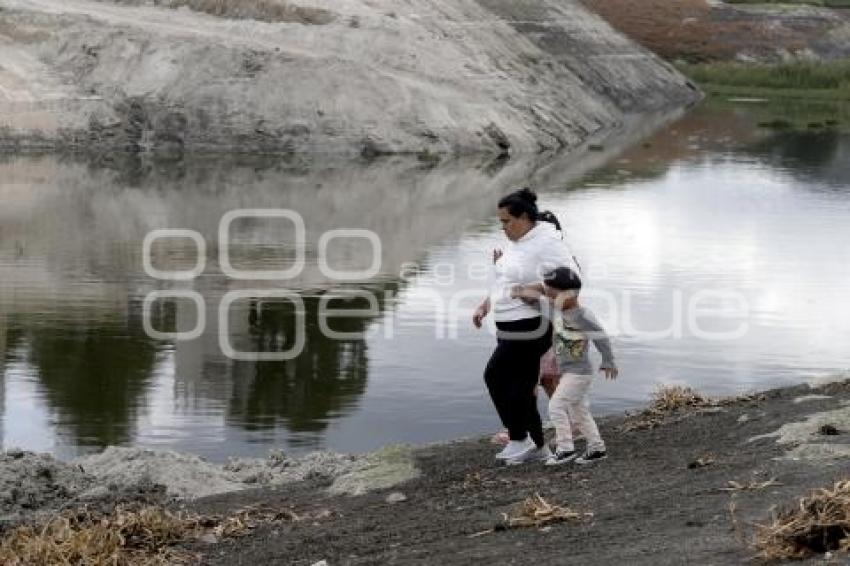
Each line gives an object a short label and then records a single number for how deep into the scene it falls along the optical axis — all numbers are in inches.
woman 393.7
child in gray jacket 389.7
